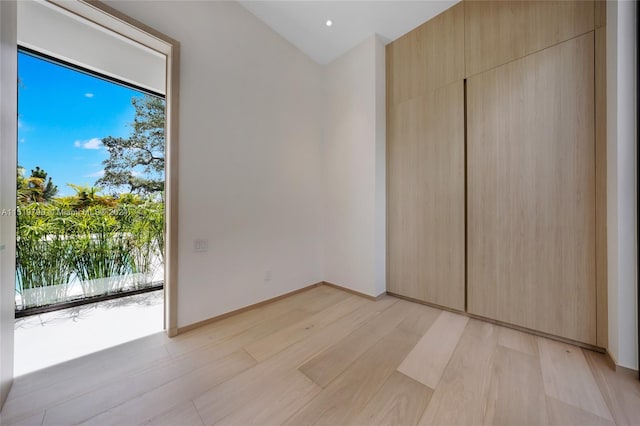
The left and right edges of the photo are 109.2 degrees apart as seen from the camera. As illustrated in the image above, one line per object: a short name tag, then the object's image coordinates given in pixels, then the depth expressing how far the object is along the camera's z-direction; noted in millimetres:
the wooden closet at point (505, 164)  1647
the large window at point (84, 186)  2088
